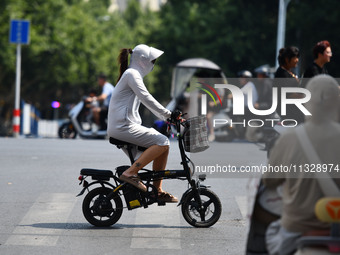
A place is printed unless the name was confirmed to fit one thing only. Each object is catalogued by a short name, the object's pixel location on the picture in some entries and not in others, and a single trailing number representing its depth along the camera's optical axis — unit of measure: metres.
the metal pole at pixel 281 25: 51.14
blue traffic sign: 41.92
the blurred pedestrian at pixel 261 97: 29.47
